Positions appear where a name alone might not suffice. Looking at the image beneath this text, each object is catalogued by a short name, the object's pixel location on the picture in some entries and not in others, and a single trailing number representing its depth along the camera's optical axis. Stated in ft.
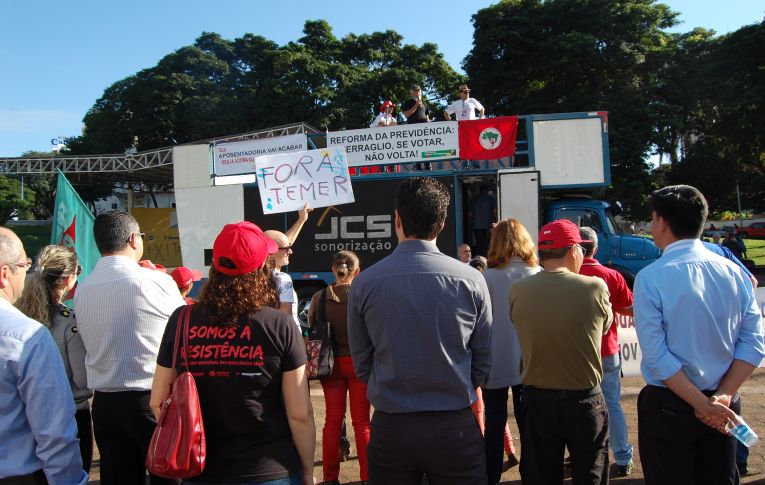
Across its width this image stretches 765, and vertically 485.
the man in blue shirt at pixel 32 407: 6.52
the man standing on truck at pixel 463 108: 38.34
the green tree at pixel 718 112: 79.25
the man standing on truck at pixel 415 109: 36.81
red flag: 33.45
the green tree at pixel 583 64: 78.69
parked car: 123.85
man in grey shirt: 7.67
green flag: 18.25
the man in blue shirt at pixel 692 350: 8.36
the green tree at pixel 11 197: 163.32
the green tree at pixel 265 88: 104.53
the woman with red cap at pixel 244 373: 7.09
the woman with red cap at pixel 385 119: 39.14
